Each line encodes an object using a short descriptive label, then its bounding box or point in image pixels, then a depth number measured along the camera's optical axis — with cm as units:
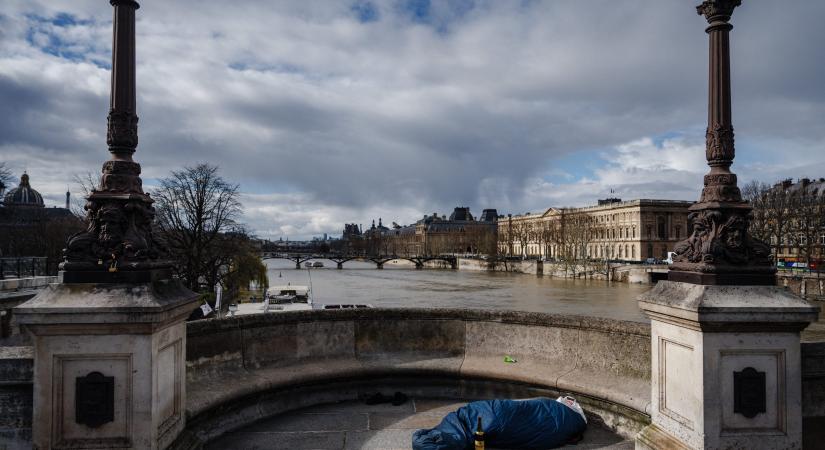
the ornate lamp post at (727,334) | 407
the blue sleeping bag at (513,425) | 487
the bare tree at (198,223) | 3103
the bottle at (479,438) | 458
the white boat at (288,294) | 3770
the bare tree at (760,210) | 5516
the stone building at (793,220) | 5422
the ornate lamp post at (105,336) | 389
